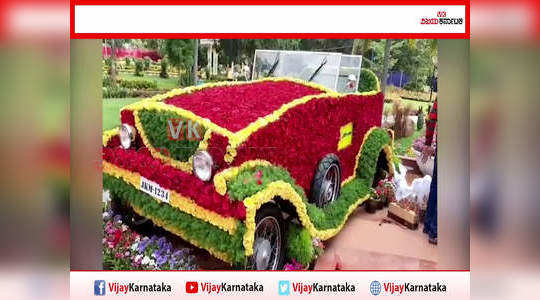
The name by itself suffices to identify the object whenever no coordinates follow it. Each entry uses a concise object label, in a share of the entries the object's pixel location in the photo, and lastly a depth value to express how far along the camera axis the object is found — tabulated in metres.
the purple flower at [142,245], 2.83
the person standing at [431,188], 2.87
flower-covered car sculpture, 2.35
